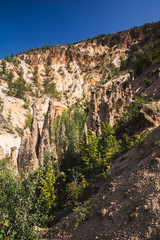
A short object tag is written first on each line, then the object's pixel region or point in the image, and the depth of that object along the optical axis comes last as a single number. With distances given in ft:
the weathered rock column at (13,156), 78.89
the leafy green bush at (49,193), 52.38
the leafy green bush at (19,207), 19.40
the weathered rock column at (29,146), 74.00
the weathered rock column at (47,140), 81.06
